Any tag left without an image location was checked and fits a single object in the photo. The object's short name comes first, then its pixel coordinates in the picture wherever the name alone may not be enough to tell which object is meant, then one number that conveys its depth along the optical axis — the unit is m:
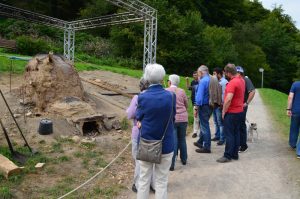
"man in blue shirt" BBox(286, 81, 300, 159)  6.51
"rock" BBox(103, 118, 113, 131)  7.85
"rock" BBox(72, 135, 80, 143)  6.65
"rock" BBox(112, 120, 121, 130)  7.93
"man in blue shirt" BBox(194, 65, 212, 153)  6.28
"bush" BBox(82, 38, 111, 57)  30.24
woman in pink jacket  5.46
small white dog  7.54
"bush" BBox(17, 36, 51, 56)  22.97
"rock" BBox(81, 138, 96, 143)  6.56
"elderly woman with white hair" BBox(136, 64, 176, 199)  3.83
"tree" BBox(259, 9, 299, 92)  46.32
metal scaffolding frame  17.76
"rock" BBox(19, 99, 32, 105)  8.46
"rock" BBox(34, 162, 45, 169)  5.27
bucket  6.74
